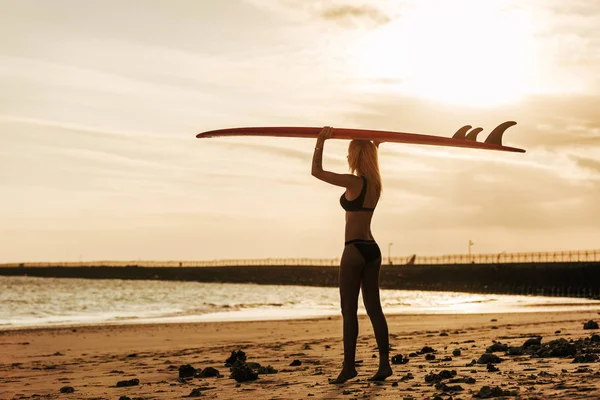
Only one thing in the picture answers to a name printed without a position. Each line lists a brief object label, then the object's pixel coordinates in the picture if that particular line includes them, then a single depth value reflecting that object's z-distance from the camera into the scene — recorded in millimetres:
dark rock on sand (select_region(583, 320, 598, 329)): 13789
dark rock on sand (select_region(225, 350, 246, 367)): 9750
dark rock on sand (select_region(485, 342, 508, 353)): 9555
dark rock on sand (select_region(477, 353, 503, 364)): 8391
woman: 7371
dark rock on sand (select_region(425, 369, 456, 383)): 7184
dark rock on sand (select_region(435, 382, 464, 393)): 6516
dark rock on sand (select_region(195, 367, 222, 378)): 8586
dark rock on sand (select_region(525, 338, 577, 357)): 8430
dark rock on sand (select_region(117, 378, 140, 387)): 8492
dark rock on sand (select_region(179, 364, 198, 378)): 8789
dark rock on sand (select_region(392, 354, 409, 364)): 8977
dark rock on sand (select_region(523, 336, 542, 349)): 9645
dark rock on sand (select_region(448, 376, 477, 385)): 6911
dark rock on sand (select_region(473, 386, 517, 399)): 6113
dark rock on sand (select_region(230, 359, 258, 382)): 7945
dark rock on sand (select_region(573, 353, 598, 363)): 7755
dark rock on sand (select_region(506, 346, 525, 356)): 9047
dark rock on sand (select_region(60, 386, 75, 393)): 8258
